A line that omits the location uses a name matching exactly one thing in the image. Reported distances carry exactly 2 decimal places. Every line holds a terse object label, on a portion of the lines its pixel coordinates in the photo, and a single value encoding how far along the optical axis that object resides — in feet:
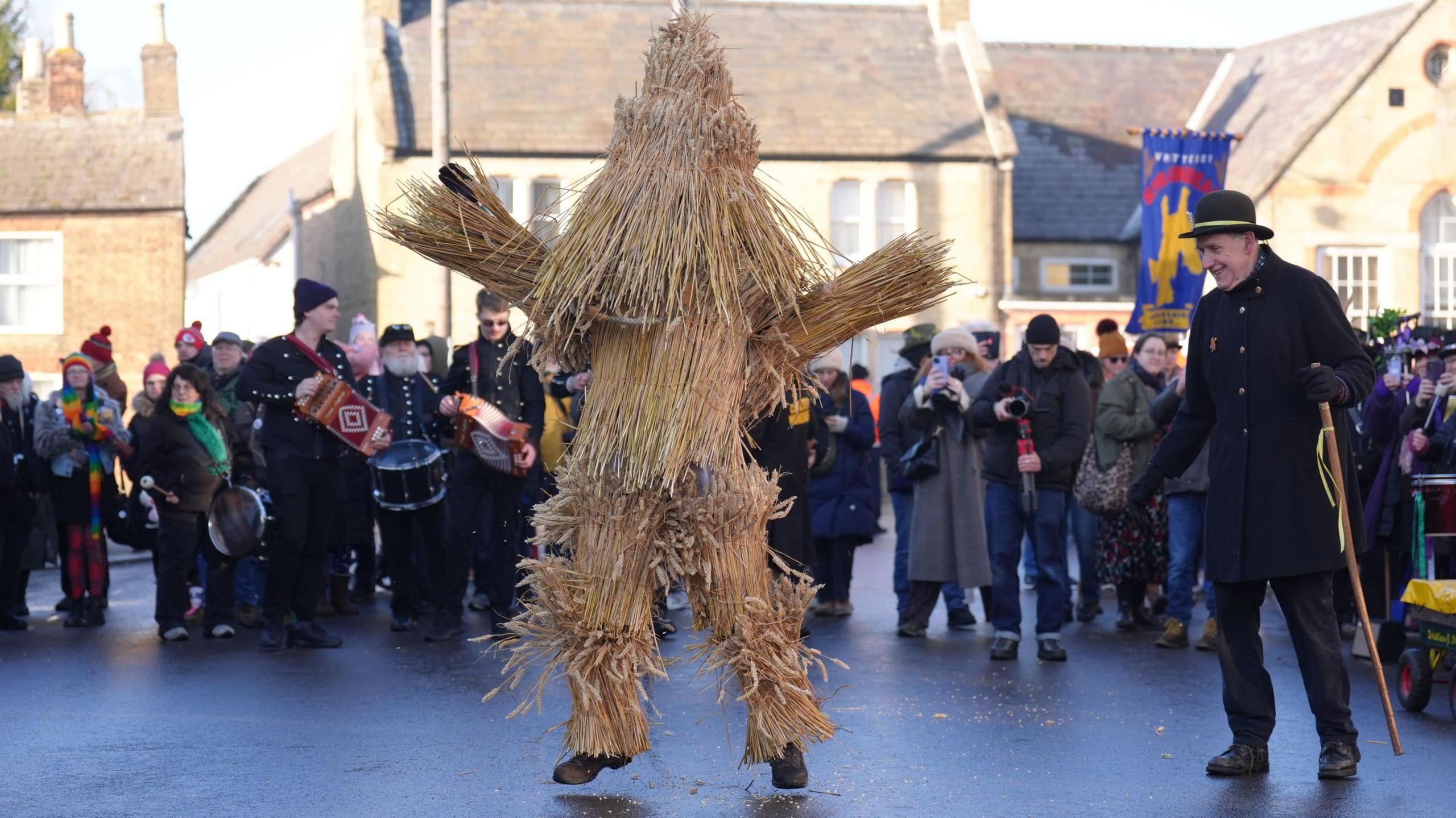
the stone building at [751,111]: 107.14
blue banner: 62.95
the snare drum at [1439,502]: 30.27
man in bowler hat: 22.26
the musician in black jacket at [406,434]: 38.37
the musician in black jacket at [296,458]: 34.01
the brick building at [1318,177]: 111.65
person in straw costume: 20.66
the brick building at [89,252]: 98.32
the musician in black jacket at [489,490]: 36.06
